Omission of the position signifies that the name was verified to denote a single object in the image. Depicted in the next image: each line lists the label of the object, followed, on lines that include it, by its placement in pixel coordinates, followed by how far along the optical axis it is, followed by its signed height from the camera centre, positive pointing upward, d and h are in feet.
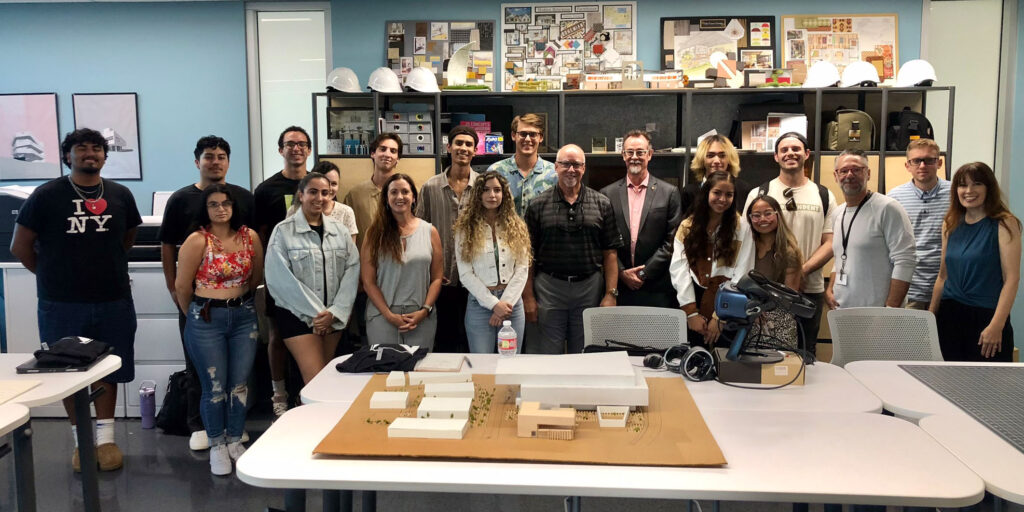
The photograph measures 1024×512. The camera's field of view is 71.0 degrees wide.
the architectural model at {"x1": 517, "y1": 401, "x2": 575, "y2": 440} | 5.99 -2.05
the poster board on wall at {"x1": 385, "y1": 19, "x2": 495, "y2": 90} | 18.63 +3.55
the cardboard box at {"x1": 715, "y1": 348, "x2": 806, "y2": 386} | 7.51 -2.03
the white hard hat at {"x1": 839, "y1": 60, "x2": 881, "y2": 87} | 16.47 +2.35
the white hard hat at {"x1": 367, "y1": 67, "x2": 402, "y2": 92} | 17.03 +2.35
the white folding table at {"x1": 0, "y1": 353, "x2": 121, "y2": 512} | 7.38 -2.56
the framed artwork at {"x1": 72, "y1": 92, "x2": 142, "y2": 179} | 19.93 +1.69
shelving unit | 16.44 +1.61
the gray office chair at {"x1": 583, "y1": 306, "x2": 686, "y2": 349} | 9.75 -2.00
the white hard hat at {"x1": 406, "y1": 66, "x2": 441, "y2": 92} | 16.78 +2.31
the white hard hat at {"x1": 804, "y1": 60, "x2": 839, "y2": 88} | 16.43 +2.34
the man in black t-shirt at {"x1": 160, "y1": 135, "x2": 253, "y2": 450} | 12.16 -0.49
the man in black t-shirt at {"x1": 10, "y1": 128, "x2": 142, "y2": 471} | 11.30 -1.15
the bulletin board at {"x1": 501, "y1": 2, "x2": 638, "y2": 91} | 18.35 +3.60
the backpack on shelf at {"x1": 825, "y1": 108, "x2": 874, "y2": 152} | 16.02 +1.04
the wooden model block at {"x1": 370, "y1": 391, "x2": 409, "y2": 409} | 6.64 -2.04
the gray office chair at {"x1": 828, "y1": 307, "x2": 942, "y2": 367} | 9.37 -2.06
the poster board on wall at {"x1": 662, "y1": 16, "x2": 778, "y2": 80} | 17.98 +3.42
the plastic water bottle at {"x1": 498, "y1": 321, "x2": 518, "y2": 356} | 9.22 -2.08
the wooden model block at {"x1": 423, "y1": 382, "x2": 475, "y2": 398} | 6.88 -2.01
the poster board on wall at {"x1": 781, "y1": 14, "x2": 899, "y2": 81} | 17.87 +3.40
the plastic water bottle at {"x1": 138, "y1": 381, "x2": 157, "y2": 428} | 13.51 -4.20
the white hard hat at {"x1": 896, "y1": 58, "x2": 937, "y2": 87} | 16.19 +2.31
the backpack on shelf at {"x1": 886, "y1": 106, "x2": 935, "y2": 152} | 15.93 +1.06
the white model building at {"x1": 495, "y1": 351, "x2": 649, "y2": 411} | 6.50 -1.87
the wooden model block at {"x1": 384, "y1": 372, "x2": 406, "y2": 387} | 7.27 -2.03
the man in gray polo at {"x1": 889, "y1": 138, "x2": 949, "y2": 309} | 12.66 -0.59
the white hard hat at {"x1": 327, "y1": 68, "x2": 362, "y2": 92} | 16.88 +2.34
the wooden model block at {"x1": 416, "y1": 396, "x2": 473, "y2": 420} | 6.34 -2.02
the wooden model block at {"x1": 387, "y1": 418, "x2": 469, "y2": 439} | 5.93 -2.06
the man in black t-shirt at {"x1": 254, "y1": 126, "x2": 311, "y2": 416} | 13.14 -0.33
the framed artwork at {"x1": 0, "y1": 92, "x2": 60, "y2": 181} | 20.06 +1.25
